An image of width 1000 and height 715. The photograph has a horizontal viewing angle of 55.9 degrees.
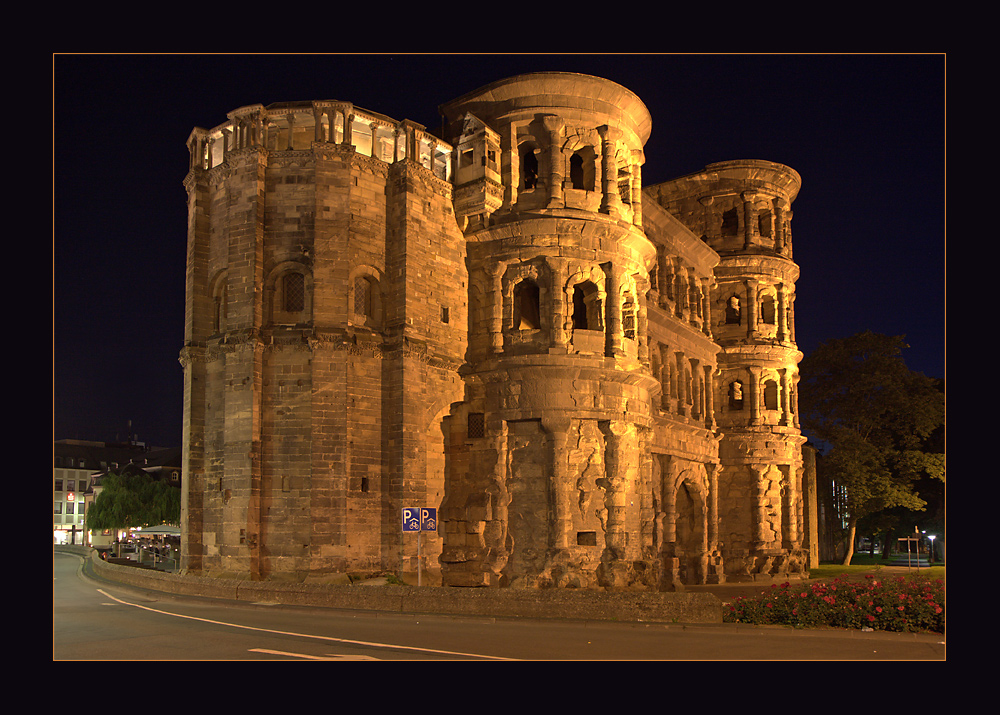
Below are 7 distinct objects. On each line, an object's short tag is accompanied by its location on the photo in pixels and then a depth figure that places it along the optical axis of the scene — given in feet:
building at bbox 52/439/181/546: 286.25
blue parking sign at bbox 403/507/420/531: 75.97
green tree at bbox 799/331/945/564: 168.66
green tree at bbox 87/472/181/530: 216.95
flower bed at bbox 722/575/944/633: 56.24
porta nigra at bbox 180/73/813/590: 88.28
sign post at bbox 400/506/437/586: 76.07
